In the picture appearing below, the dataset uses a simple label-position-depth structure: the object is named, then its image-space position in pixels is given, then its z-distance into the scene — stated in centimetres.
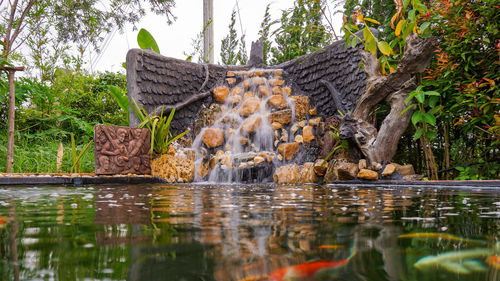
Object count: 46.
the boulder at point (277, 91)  768
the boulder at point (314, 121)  676
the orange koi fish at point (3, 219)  103
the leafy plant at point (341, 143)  484
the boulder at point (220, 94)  793
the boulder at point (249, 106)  735
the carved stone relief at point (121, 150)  518
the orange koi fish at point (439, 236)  72
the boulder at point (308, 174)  534
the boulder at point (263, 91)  774
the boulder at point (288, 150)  628
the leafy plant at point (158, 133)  605
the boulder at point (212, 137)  683
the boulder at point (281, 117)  699
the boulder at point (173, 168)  588
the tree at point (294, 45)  845
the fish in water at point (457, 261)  50
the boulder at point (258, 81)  800
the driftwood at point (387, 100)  414
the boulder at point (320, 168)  520
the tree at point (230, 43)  1162
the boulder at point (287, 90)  770
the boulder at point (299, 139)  654
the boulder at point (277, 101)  734
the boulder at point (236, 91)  797
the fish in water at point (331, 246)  66
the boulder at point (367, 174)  428
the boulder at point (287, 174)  541
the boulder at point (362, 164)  454
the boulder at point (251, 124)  688
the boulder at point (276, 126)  687
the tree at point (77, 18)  725
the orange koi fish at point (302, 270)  47
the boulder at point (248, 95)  779
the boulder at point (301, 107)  706
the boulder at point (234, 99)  777
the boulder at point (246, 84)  804
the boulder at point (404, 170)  420
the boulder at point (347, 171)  453
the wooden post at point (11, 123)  473
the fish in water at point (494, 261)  52
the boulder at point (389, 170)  417
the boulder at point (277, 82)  791
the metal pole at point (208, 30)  1052
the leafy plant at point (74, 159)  511
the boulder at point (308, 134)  651
